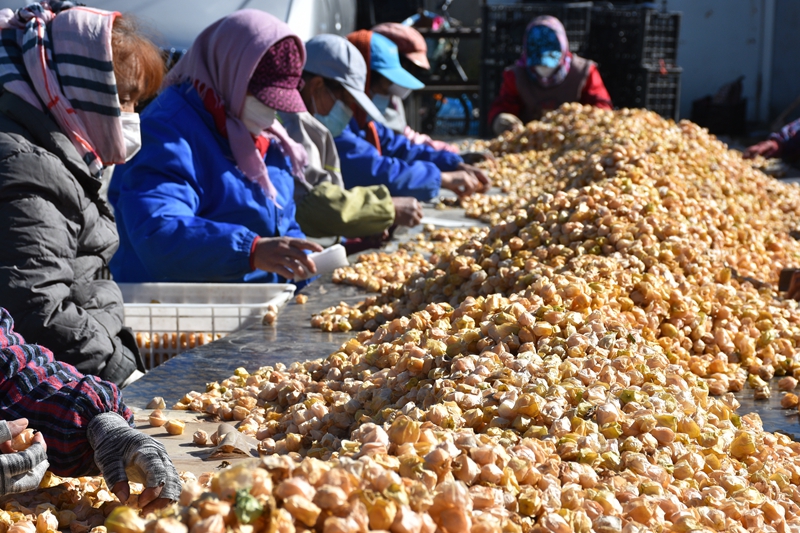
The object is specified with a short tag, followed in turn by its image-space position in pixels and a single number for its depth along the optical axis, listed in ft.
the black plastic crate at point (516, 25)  26.03
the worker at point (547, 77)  23.31
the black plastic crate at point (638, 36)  26.37
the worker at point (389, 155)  14.62
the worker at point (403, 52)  17.51
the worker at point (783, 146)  20.66
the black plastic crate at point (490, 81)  26.32
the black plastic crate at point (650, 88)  26.09
